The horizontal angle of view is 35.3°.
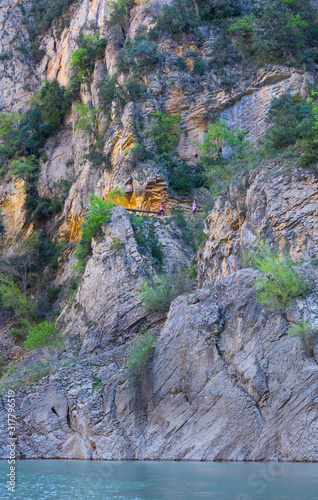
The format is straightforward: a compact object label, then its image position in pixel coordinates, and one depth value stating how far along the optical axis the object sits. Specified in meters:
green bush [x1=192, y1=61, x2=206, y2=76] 41.22
